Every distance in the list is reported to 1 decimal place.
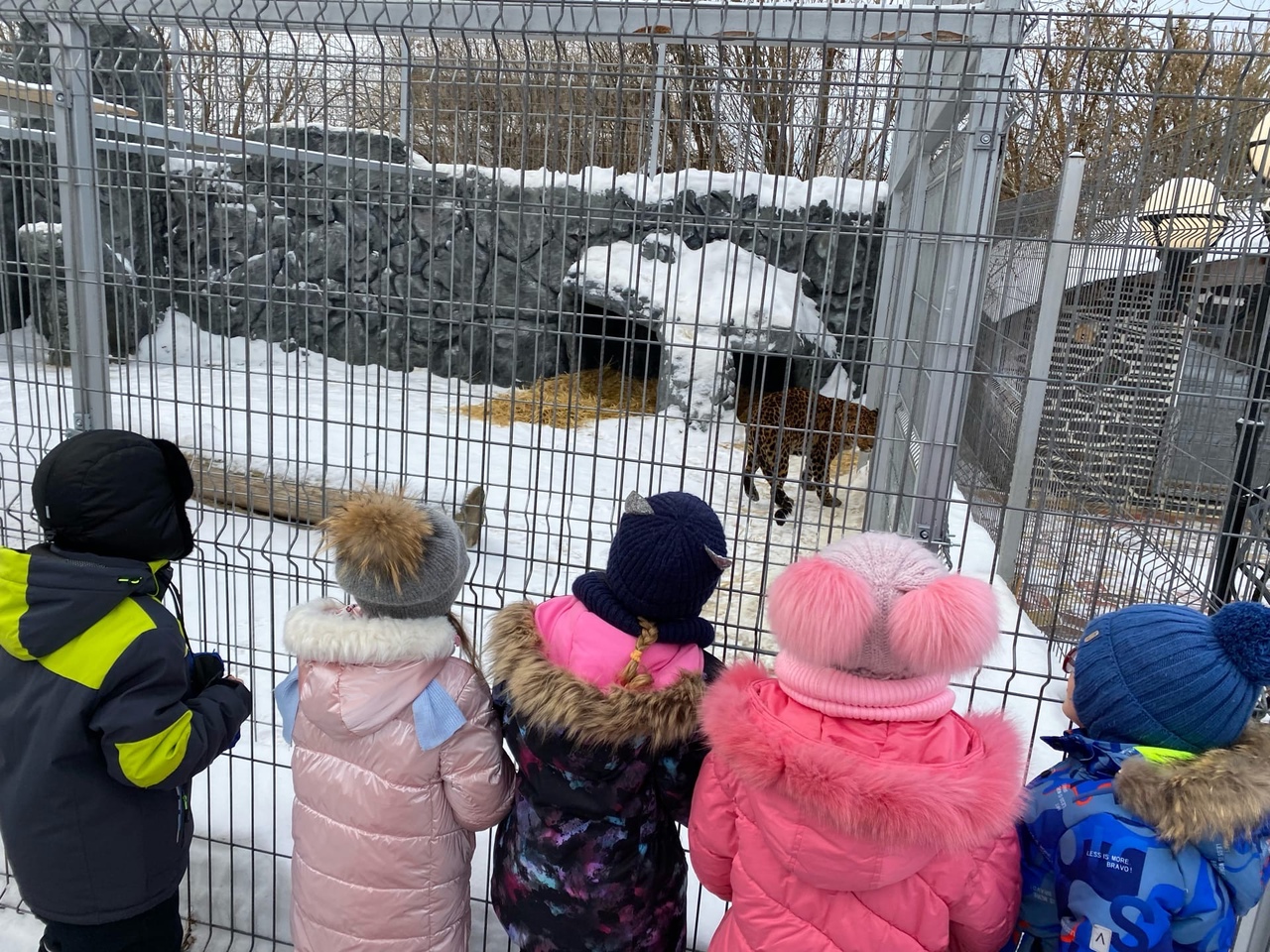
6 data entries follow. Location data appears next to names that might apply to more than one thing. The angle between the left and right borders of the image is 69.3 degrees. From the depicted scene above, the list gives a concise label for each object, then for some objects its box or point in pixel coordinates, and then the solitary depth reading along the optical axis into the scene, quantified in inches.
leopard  208.8
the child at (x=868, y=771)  48.2
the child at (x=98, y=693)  59.0
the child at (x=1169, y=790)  47.5
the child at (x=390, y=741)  61.0
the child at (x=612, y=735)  56.2
